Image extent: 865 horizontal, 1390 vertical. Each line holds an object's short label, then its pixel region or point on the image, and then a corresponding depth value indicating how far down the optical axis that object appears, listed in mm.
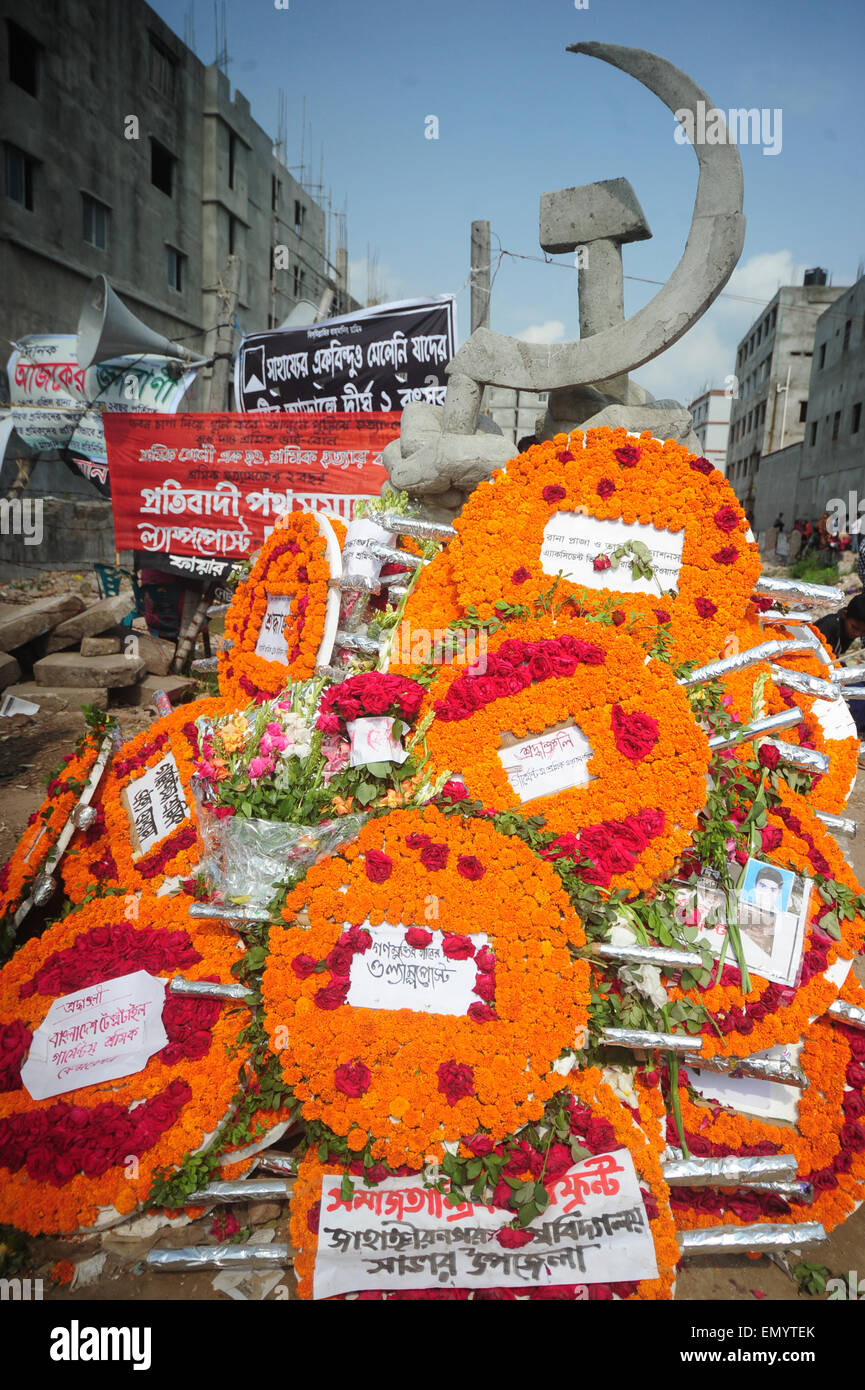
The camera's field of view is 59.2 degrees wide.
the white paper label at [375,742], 2684
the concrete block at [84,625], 8266
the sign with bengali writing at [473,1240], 1988
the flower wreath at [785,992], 2391
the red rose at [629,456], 3570
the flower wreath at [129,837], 3076
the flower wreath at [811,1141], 2371
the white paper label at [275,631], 3877
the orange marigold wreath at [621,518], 3273
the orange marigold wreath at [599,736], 2482
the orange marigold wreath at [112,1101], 2232
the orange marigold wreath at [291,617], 3678
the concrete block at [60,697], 7414
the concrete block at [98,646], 8008
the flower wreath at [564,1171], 1976
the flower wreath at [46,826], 3250
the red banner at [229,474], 7504
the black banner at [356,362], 7777
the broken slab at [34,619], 7773
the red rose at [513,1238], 1994
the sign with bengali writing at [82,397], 9742
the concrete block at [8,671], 7418
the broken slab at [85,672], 7641
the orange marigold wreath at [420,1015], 2117
